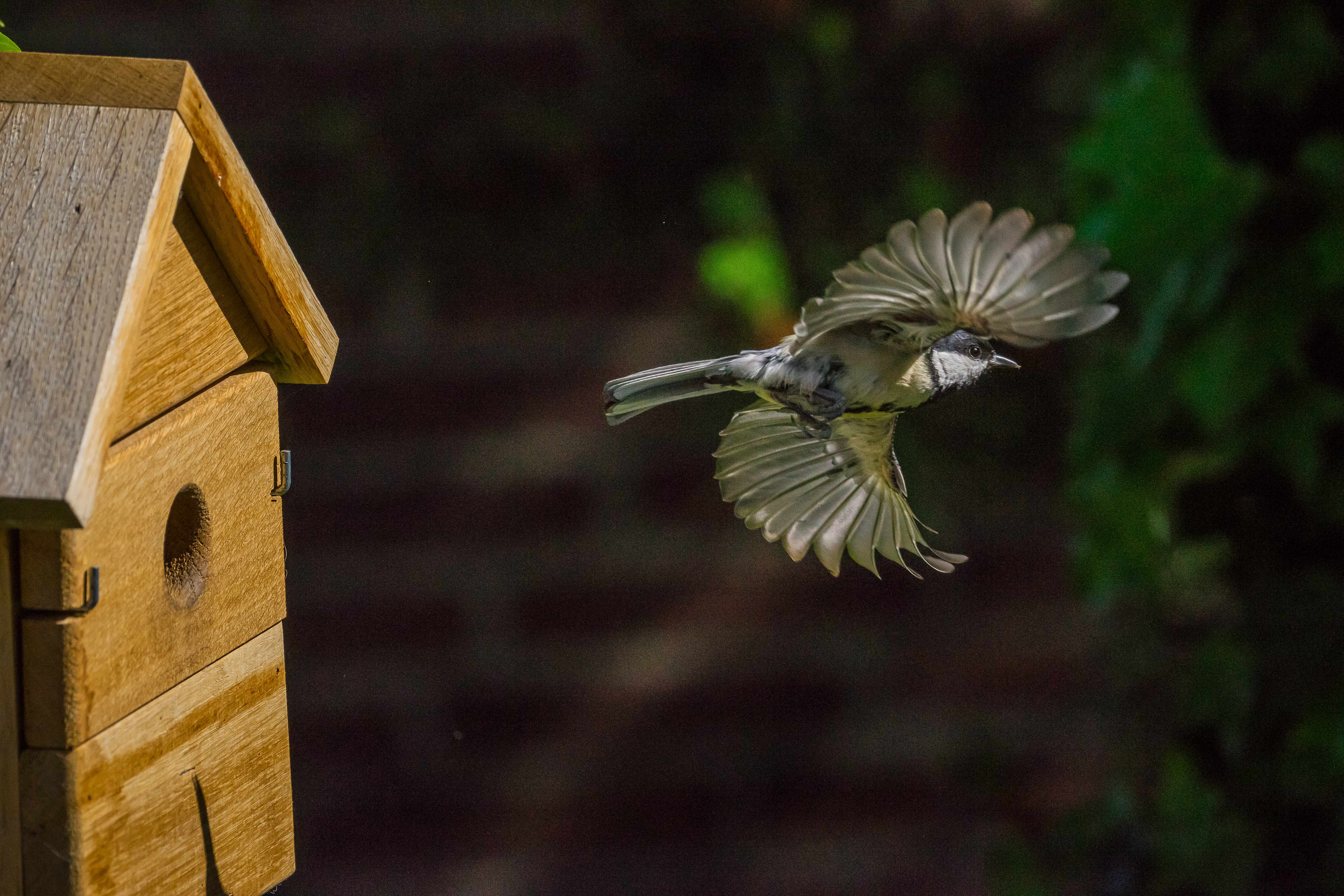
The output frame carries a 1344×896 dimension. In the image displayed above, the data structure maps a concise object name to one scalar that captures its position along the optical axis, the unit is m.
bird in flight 6.30
